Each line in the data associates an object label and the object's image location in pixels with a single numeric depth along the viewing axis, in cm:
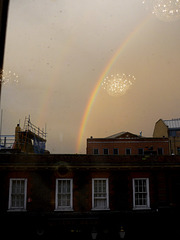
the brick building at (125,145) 5581
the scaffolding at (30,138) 2248
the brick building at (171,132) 5812
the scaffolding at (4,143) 1914
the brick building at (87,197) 1440
